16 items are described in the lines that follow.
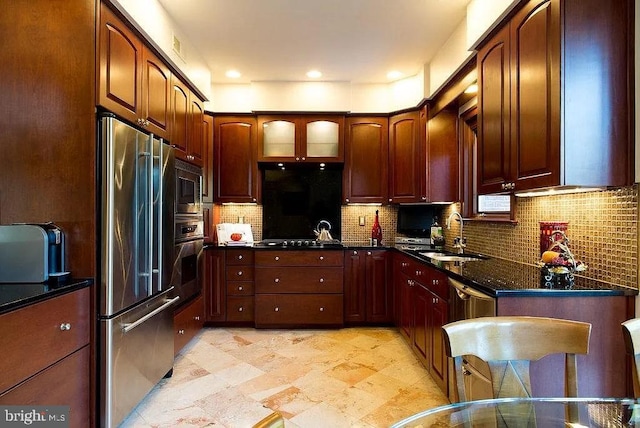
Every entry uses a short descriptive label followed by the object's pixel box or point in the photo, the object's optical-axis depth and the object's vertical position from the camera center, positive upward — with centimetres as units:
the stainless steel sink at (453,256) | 301 -38
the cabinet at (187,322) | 289 -97
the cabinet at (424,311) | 235 -78
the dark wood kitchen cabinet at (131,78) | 191 +88
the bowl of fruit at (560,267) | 176 -28
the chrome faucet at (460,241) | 333 -25
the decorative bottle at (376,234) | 420 -23
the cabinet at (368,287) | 386 -80
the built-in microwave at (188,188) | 288 +25
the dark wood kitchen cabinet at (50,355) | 135 -61
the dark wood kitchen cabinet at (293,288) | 377 -79
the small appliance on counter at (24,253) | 172 -18
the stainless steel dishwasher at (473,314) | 171 -56
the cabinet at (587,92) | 162 +58
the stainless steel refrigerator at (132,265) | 187 -30
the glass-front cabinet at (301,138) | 407 +92
